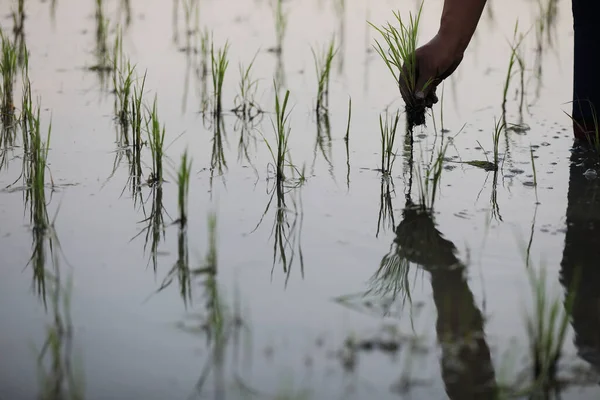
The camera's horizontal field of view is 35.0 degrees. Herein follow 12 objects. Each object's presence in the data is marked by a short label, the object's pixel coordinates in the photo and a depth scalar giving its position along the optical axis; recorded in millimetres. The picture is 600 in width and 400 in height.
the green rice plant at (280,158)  2732
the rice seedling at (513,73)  3529
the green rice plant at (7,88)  3430
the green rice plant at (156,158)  2643
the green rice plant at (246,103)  3555
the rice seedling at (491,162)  2896
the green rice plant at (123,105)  3348
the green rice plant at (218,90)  3455
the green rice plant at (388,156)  2848
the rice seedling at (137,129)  2947
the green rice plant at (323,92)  3523
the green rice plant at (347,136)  3195
